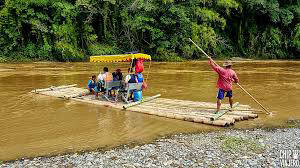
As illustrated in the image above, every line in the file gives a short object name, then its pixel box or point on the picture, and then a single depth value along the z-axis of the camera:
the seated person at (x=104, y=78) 12.24
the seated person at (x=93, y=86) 12.75
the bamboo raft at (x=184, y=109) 9.55
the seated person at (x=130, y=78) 11.54
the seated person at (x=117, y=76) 12.21
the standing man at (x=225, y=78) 9.62
